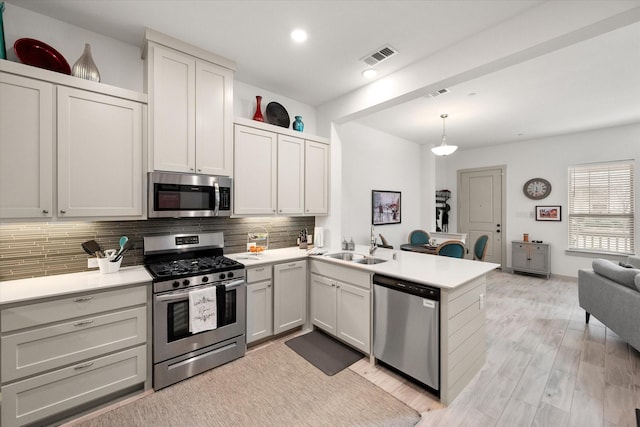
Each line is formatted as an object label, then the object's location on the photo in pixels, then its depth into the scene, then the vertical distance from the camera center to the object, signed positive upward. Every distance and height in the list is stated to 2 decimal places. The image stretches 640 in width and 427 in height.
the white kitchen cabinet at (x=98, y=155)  1.95 +0.44
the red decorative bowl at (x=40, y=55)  1.93 +1.17
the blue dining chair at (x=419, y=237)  5.38 -0.52
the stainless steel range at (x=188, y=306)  2.10 -0.82
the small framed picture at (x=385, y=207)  4.88 +0.10
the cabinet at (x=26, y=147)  1.75 +0.43
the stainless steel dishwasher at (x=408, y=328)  1.98 -0.95
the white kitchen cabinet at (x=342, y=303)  2.49 -0.95
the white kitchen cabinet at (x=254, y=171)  2.82 +0.45
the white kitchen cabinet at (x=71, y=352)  1.63 -0.98
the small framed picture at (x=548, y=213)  5.46 +0.00
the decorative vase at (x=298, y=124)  3.40 +1.13
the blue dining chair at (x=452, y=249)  3.62 -0.51
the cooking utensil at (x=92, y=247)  2.12 -0.31
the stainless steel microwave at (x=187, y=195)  2.29 +0.15
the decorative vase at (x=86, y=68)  2.06 +1.13
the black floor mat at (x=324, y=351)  2.45 -1.43
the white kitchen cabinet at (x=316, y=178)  3.43 +0.45
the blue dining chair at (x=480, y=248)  4.61 -0.63
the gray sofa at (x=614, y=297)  2.43 -0.88
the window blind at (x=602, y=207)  4.78 +0.12
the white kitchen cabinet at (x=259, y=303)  2.63 -0.95
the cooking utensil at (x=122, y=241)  2.24 -0.26
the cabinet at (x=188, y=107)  2.29 +0.98
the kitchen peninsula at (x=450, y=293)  1.94 -0.67
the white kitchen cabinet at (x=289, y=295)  2.82 -0.94
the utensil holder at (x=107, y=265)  2.15 -0.46
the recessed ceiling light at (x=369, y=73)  2.83 +1.54
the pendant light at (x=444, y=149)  4.12 +1.01
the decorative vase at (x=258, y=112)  3.08 +1.17
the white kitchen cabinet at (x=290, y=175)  3.17 +0.45
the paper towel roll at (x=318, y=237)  3.55 -0.35
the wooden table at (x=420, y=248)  4.52 -0.65
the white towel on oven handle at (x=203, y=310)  2.21 -0.86
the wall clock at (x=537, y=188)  5.58 +0.54
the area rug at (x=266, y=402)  1.82 -1.46
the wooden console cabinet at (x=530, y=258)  5.43 -0.96
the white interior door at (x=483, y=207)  6.22 +0.14
